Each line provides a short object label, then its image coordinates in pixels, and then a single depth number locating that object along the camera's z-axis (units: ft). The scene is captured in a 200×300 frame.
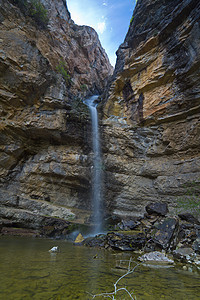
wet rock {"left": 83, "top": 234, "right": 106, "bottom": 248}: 22.30
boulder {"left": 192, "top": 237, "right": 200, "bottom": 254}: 17.22
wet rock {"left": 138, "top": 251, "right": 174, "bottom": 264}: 14.65
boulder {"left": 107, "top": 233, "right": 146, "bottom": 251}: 20.52
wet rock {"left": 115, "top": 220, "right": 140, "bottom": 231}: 27.30
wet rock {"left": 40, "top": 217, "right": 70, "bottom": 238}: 31.19
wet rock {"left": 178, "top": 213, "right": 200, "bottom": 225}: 26.78
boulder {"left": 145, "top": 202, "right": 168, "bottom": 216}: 27.86
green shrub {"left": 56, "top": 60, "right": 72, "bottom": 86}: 54.70
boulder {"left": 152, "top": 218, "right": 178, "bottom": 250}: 19.36
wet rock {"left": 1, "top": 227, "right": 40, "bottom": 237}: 30.25
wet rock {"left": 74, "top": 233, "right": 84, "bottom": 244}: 24.60
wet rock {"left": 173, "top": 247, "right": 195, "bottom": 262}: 15.77
